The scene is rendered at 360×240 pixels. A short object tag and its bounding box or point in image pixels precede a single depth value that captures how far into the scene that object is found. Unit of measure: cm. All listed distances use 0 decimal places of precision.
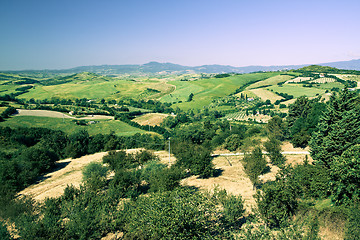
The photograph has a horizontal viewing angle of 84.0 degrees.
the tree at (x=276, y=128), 5381
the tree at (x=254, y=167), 2727
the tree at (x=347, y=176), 1716
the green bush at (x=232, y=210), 1834
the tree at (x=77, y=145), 5819
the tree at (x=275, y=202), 1694
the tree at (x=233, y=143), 5303
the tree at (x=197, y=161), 3544
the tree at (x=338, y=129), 2498
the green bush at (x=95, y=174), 3067
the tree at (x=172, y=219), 1477
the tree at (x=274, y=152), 3487
